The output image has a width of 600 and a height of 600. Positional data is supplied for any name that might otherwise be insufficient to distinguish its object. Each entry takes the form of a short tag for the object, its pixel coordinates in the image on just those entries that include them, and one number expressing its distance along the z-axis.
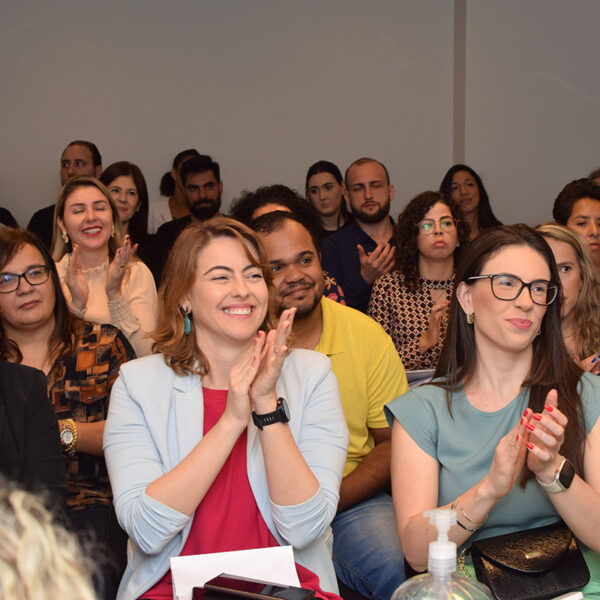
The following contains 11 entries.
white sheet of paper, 1.41
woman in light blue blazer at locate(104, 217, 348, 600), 1.65
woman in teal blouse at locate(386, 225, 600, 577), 1.69
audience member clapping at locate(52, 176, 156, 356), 3.12
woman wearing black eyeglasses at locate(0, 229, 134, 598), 2.29
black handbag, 1.46
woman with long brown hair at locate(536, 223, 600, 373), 2.81
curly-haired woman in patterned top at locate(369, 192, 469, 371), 3.38
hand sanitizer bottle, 1.10
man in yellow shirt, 2.11
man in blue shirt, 3.74
